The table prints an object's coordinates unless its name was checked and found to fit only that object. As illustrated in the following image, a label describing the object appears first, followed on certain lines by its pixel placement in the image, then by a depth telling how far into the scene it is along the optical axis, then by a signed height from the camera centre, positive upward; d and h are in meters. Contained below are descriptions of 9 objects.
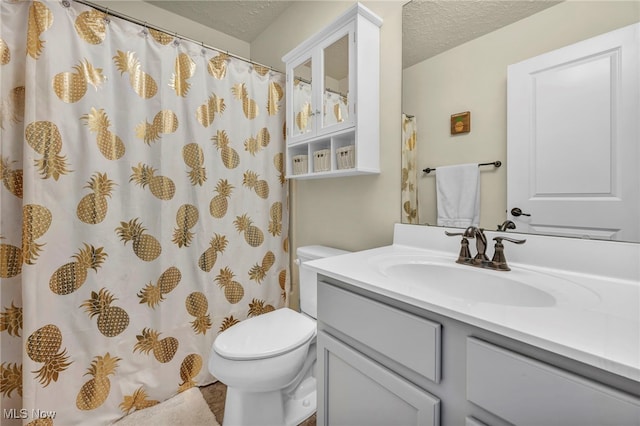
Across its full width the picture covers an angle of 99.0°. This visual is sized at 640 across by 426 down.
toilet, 1.05 -0.61
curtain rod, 1.20 +0.92
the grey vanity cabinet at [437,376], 0.42 -0.33
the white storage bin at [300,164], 1.57 +0.26
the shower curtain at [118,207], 1.15 +0.01
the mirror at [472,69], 0.82 +0.50
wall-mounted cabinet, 1.22 +0.55
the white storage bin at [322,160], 1.41 +0.25
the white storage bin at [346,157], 1.27 +0.24
